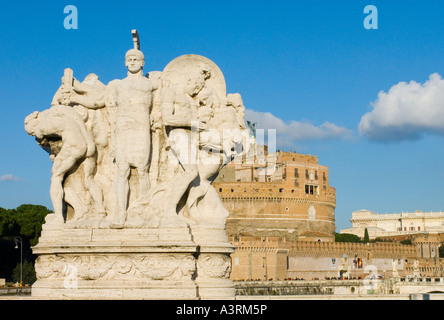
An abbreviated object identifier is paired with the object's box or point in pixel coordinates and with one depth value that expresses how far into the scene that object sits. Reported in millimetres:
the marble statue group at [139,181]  11852
